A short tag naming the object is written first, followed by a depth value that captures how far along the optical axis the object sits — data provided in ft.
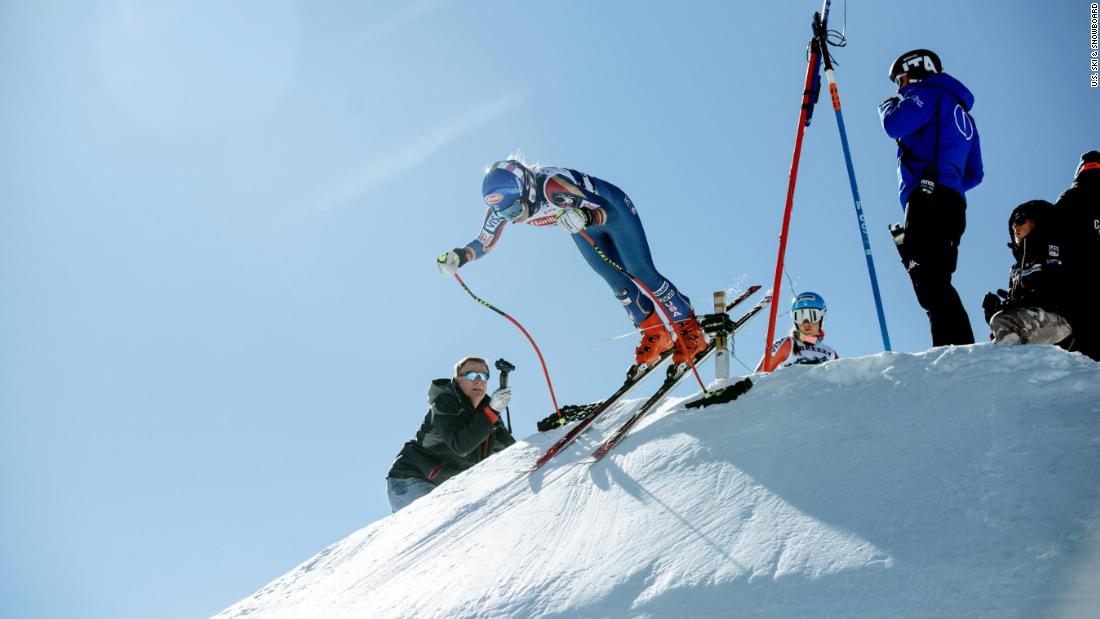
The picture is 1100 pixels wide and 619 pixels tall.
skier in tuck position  24.71
